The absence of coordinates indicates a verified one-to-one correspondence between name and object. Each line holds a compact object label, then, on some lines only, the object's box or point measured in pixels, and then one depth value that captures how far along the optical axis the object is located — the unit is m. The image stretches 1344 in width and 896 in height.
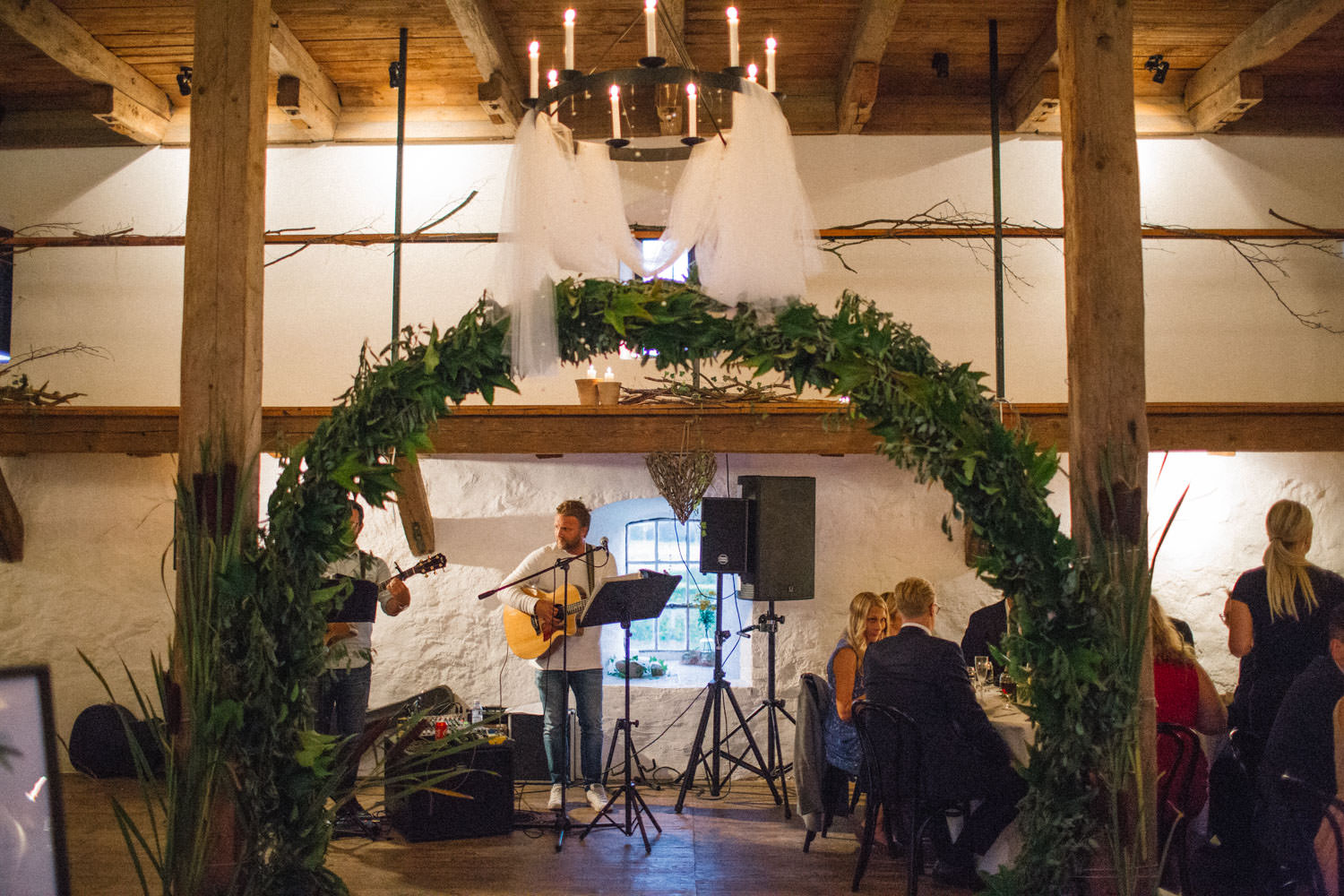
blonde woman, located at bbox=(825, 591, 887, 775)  4.80
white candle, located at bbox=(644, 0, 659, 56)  2.62
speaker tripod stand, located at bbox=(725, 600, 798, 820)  5.76
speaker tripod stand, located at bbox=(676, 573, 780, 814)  5.66
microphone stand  5.03
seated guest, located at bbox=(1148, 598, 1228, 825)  3.99
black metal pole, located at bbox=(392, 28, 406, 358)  5.71
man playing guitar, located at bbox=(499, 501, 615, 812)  5.53
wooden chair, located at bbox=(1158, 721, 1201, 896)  3.88
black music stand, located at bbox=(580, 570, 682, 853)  4.94
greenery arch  3.36
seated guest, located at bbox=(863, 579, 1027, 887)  4.15
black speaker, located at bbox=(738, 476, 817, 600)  5.92
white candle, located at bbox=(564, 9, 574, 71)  2.66
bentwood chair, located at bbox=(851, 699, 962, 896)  4.15
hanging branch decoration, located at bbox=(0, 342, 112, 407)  5.99
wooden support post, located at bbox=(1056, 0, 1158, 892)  3.53
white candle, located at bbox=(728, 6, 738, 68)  2.70
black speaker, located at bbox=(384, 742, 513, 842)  5.00
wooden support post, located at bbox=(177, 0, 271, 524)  3.59
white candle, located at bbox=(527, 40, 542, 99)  2.76
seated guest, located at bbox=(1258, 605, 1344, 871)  3.40
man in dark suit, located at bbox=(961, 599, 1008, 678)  5.75
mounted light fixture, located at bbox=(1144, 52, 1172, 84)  6.48
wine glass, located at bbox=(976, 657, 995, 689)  4.93
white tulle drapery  3.08
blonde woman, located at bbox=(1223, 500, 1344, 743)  4.26
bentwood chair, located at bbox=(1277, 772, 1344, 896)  3.18
